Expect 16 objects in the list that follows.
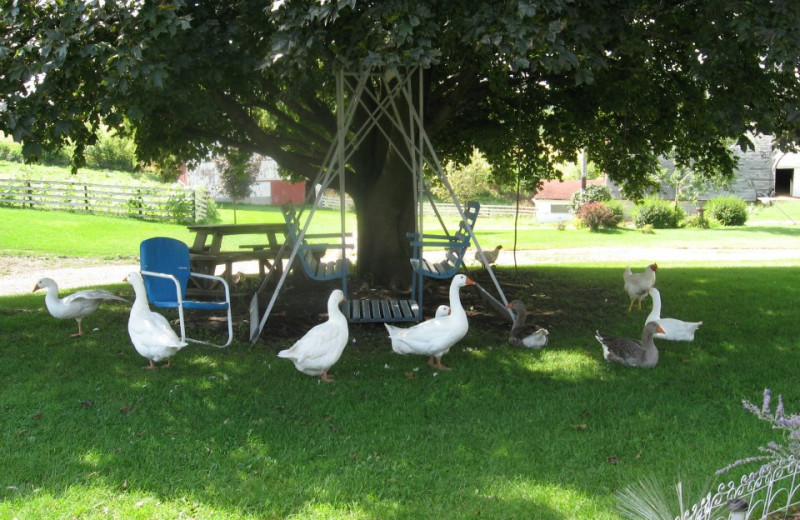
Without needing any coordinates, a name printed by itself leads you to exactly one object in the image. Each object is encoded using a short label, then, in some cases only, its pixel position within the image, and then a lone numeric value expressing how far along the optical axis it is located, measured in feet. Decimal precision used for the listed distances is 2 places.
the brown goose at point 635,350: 22.47
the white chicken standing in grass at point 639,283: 31.53
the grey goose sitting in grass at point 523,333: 25.11
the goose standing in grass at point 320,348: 20.51
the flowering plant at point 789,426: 10.16
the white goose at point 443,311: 23.07
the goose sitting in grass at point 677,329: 25.38
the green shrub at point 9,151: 144.36
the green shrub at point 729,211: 103.30
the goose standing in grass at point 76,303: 25.99
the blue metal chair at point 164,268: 25.39
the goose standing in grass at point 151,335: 21.29
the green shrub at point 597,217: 98.78
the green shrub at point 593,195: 119.44
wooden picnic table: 34.96
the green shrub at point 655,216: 102.32
